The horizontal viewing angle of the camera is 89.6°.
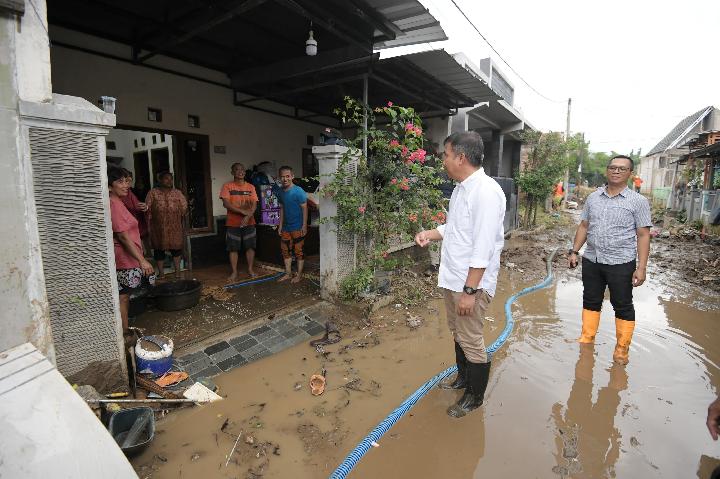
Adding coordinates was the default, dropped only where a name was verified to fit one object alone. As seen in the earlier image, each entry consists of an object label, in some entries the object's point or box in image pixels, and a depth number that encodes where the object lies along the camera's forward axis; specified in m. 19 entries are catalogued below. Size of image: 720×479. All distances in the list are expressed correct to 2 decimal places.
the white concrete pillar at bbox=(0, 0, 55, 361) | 2.11
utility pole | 21.33
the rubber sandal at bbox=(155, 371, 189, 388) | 3.00
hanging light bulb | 4.38
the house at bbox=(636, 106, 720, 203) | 23.03
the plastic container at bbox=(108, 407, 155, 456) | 2.34
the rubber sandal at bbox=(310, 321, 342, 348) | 3.97
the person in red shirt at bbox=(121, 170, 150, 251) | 4.83
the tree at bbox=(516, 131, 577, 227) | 11.88
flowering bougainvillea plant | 4.64
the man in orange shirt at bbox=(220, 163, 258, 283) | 5.63
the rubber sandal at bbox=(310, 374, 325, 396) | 3.07
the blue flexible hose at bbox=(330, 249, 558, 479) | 2.20
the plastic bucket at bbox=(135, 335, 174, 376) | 2.99
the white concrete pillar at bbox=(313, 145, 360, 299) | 4.66
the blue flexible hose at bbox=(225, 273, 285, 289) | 5.40
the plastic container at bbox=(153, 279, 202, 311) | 4.35
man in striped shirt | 3.31
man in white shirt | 2.43
